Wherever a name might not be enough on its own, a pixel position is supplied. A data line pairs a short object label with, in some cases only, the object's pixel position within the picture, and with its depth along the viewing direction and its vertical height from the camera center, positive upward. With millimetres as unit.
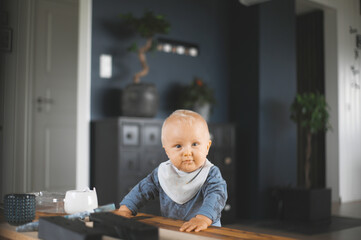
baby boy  875 -92
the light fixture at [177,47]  3838 +839
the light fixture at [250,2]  3927 +1258
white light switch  3418 +579
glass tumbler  913 -152
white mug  963 -143
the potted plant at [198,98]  3697 +347
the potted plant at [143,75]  3219 +501
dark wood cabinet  3029 -105
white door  3158 +332
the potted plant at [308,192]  3701 -463
